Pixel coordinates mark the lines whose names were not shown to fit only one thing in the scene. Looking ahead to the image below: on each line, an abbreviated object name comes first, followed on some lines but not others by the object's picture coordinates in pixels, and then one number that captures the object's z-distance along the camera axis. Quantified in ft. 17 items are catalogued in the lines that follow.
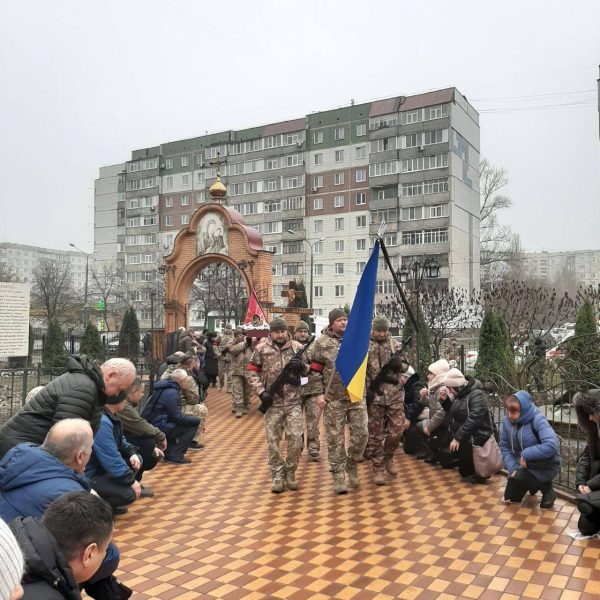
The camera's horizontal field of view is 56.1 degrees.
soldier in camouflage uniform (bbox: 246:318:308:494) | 21.01
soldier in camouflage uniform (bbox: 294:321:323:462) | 26.30
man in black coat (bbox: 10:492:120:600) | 6.55
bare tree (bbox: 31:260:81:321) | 93.40
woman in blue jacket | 18.07
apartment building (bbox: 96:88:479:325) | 140.87
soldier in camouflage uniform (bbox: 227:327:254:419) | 38.58
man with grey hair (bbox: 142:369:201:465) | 24.48
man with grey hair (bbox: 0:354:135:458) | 12.84
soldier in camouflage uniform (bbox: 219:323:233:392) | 47.83
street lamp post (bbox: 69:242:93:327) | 118.46
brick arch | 60.49
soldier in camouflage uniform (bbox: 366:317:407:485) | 21.99
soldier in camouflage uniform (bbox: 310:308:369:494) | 20.62
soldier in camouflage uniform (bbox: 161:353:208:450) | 27.50
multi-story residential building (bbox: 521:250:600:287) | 305.94
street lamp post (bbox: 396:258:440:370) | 44.12
